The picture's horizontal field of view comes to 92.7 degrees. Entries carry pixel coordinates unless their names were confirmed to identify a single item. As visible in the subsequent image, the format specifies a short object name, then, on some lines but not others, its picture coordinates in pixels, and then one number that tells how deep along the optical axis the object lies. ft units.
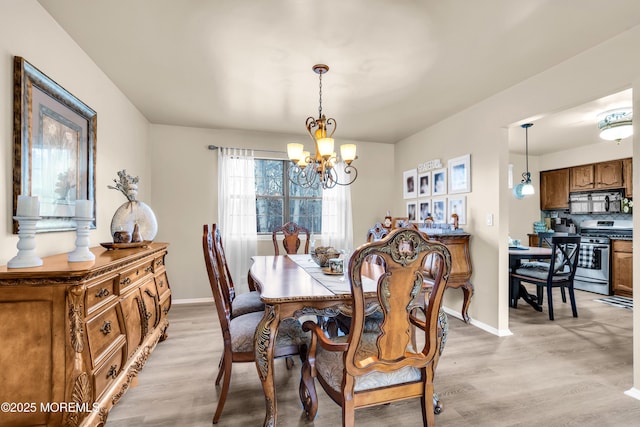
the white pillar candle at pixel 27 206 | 4.79
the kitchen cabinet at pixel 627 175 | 15.94
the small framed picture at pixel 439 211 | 13.11
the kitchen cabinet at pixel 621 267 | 15.12
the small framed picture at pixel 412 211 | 15.28
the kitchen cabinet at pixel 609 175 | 16.44
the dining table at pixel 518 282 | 12.29
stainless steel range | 15.87
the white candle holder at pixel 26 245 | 4.78
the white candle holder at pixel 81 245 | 5.50
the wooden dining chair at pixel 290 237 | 12.73
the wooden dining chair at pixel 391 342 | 4.28
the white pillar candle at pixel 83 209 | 5.55
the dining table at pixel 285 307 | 5.33
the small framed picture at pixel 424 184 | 14.27
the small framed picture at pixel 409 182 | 15.31
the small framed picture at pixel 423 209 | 14.30
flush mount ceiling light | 11.20
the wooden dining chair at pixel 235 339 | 5.99
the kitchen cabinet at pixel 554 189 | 19.22
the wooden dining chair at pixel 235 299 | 7.08
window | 15.37
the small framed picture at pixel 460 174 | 11.72
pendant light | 15.37
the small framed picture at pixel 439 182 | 13.14
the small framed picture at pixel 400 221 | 13.30
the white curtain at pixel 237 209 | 14.11
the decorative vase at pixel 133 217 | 8.17
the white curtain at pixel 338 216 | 15.62
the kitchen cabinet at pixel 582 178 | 17.71
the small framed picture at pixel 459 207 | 11.99
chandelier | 8.03
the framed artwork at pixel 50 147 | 5.64
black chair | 11.58
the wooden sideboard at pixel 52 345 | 4.49
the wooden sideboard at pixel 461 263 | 11.30
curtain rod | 14.31
